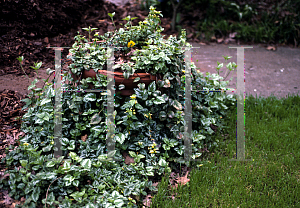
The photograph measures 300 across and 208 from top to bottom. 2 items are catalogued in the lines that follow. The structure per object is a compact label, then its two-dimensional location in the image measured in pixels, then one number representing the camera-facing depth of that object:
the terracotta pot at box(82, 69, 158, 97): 2.54
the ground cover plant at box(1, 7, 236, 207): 2.13
